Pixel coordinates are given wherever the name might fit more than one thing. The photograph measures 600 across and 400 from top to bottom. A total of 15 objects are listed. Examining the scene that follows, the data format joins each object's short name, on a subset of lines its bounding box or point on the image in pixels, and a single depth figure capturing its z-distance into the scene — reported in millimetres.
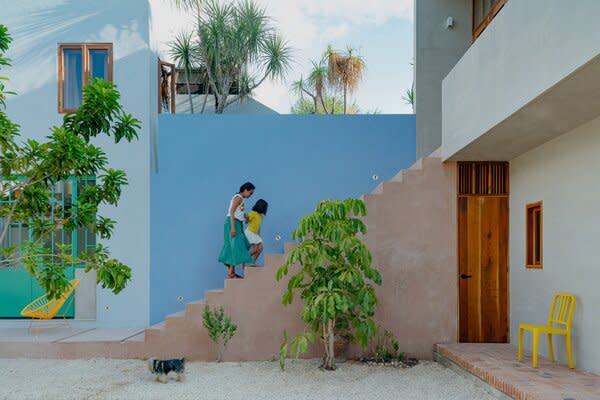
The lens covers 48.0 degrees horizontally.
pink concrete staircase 8305
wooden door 8375
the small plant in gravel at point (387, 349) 8078
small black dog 7102
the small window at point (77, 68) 9820
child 9039
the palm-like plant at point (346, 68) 16656
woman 8797
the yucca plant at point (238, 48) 12984
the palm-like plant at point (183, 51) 13141
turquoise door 9742
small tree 7312
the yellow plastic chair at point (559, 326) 6477
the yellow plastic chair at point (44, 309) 8805
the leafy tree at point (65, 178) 4824
